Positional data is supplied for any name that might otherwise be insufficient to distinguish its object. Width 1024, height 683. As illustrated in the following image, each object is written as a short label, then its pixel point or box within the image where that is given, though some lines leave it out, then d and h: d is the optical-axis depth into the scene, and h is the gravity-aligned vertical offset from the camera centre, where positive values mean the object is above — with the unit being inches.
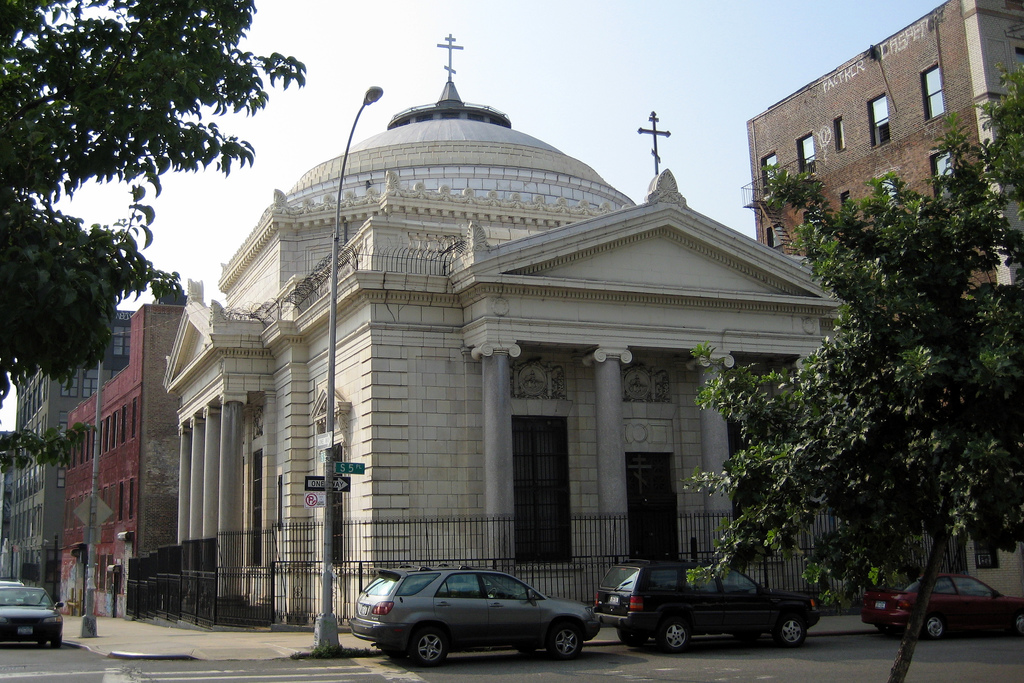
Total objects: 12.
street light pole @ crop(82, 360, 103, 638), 997.2 -42.5
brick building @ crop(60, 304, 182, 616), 1889.8 +159.2
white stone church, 992.2 +165.7
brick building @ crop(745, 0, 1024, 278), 1358.3 +610.8
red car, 800.3 -73.5
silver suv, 645.3 -54.7
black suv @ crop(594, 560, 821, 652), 722.8 -60.0
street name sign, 772.0 +50.7
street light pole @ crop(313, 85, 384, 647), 721.6 +17.0
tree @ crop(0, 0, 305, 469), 316.8 +144.0
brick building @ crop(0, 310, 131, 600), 2842.0 +148.2
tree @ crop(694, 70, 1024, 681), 382.3 +47.1
